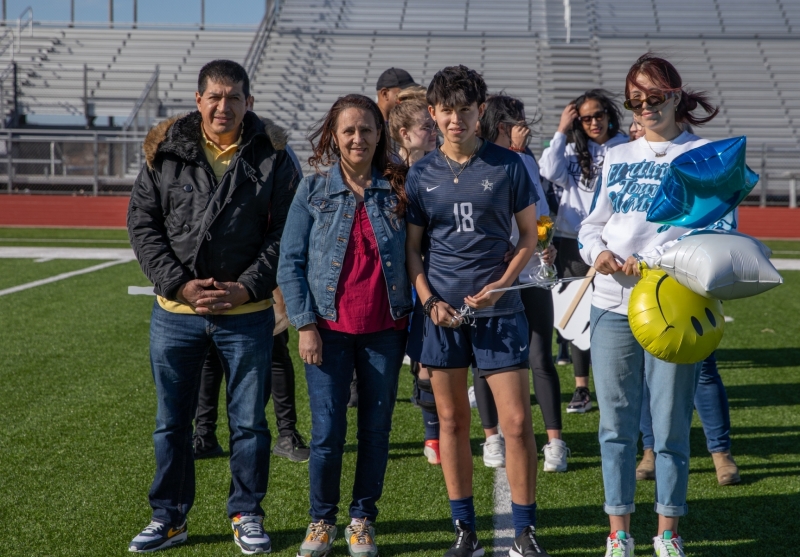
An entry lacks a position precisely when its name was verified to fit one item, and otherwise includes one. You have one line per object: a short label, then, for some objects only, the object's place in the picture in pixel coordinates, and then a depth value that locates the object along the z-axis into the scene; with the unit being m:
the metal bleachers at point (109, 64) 23.59
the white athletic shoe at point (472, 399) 5.28
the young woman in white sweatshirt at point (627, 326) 2.91
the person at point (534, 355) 4.13
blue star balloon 2.72
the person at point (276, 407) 4.31
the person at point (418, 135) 4.08
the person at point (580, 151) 4.52
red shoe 4.22
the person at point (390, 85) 4.93
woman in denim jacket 3.08
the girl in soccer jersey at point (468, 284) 3.04
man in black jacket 3.12
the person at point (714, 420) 3.93
